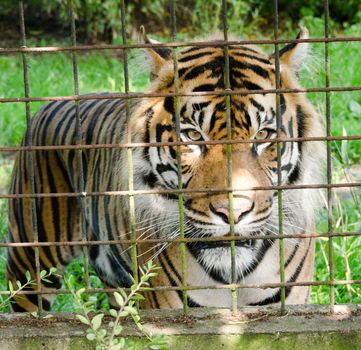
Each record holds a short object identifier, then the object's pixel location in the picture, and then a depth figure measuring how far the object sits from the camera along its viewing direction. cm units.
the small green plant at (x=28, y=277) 516
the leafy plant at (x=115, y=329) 484
